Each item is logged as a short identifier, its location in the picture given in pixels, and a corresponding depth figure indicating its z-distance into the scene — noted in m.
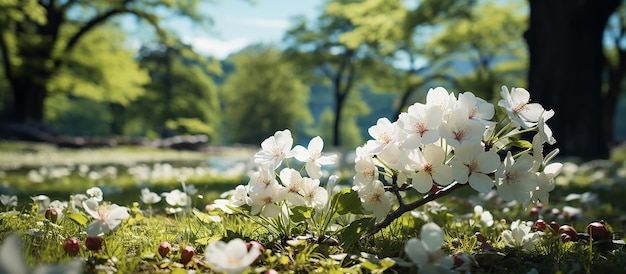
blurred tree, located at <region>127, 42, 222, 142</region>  45.94
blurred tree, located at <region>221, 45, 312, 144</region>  50.81
